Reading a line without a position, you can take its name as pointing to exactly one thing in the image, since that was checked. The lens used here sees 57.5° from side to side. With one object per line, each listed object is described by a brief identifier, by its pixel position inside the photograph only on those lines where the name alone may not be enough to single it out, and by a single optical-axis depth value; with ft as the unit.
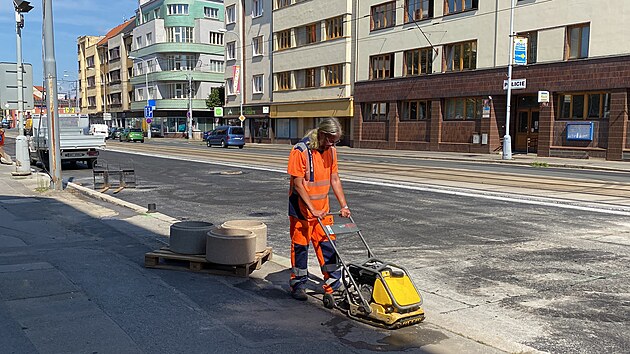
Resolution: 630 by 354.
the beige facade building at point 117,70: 274.36
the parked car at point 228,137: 139.64
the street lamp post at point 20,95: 54.41
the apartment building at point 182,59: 229.86
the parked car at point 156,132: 241.96
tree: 221.25
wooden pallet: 20.48
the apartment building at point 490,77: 85.46
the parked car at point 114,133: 207.75
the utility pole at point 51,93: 43.61
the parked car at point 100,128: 142.54
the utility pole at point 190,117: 207.82
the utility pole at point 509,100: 89.54
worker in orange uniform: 17.02
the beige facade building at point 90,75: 317.63
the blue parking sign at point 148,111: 223.65
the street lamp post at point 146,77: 237.66
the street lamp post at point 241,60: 179.42
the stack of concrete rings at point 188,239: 21.09
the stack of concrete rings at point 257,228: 21.83
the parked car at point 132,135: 181.67
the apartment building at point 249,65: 168.86
